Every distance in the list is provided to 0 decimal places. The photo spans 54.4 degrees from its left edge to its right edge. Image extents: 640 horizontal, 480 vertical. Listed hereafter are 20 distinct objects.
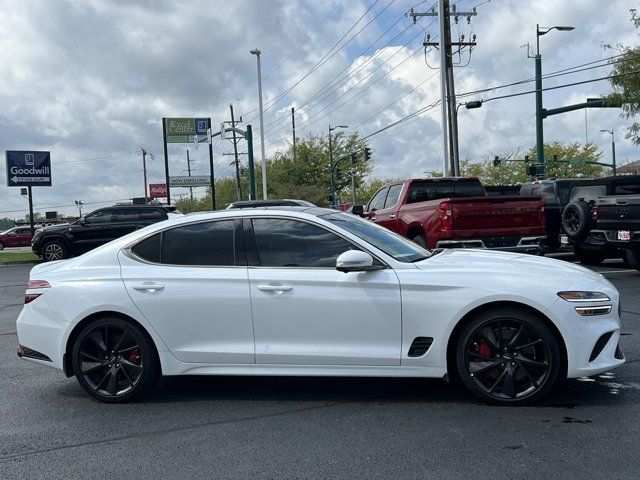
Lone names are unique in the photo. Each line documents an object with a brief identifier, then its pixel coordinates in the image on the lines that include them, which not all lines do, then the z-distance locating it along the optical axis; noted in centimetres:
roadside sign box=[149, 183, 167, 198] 9056
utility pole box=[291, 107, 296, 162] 6694
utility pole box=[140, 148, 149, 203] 8132
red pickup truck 1077
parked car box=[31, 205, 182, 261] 2002
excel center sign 4394
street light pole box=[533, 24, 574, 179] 2835
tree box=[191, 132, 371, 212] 6431
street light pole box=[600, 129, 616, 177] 5682
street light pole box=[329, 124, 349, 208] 3309
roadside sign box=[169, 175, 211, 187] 4847
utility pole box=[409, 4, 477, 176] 2416
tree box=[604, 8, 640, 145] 2123
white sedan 451
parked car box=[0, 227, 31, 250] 4288
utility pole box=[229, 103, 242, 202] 5693
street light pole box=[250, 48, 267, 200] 3931
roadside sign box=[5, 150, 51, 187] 2748
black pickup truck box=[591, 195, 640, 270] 1159
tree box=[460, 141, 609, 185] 6881
